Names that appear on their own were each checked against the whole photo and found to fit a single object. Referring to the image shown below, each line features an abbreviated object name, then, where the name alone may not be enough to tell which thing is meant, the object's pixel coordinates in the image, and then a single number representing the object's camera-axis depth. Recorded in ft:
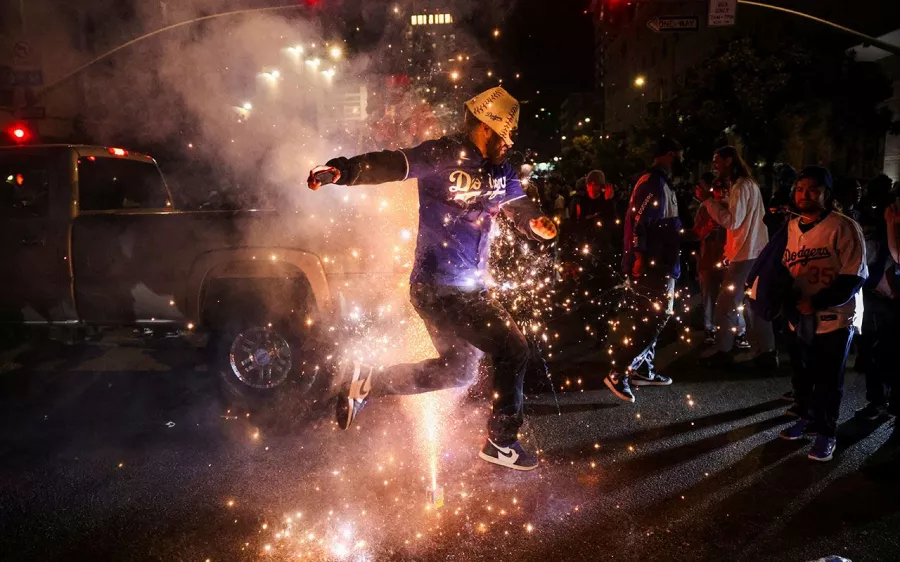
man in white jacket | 18.95
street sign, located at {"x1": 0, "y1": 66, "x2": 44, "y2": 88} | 34.22
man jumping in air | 12.07
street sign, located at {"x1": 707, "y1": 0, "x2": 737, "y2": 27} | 41.83
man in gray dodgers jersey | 12.71
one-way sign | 41.14
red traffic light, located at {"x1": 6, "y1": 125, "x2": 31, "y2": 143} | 29.37
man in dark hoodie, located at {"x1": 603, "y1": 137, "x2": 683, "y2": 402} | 17.10
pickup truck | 16.33
